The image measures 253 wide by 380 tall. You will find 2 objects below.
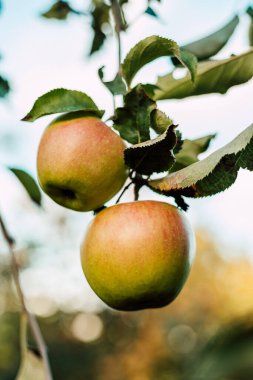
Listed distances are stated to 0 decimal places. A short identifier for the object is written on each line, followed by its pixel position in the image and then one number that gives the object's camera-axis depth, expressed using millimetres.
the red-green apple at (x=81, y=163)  875
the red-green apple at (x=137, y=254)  870
